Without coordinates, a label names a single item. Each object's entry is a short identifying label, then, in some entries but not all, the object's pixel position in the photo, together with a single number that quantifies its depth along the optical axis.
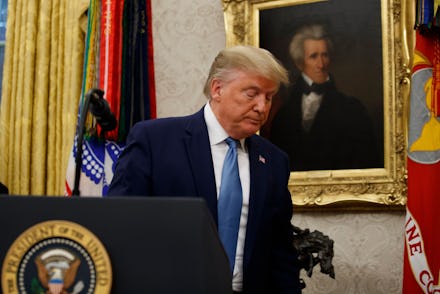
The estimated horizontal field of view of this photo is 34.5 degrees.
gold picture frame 4.33
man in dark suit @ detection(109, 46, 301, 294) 2.85
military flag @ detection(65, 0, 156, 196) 4.62
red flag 3.79
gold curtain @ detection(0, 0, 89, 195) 5.20
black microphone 2.10
